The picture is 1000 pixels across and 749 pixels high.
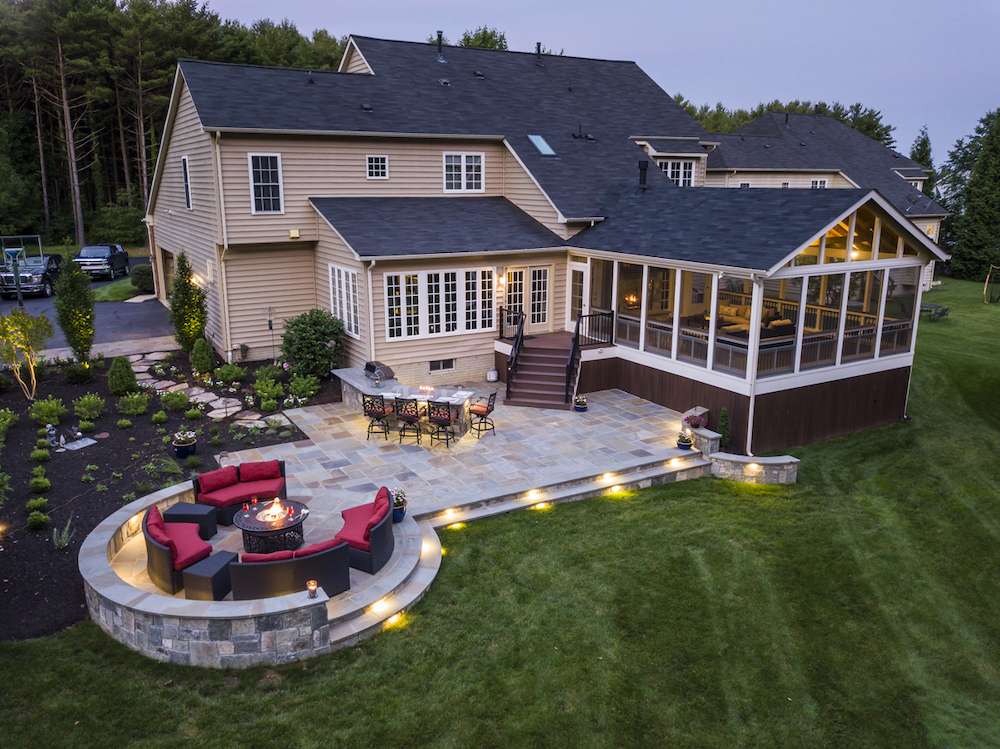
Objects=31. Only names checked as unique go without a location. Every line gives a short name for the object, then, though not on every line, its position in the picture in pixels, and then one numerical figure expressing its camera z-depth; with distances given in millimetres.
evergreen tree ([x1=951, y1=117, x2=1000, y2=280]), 39062
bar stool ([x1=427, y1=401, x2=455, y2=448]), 13711
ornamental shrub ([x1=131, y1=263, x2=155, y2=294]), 29312
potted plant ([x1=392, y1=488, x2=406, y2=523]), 10461
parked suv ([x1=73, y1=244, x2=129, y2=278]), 32219
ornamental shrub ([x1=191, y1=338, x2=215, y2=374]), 17516
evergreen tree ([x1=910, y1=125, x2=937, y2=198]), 51781
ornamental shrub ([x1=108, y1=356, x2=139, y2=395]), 16000
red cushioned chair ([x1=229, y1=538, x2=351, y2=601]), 8188
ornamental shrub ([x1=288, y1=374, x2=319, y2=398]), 16422
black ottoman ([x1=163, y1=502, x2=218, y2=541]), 9742
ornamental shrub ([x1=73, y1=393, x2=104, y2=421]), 14461
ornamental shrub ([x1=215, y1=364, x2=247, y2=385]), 17266
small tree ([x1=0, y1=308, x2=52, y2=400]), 15195
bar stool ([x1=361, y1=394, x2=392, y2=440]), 14127
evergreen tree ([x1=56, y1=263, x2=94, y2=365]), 16812
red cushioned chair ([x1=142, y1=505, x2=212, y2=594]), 8453
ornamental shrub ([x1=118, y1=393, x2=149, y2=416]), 15023
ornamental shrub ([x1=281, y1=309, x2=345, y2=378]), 17172
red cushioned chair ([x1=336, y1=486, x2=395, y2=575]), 9094
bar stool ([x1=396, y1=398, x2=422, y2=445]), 13930
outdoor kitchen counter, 14305
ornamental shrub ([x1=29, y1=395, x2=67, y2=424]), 14266
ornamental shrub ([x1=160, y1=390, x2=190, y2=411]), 15477
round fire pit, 8963
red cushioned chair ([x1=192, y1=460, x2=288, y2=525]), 10352
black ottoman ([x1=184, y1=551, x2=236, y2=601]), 8297
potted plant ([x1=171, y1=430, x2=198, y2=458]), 12984
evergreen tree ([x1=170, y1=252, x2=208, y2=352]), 18516
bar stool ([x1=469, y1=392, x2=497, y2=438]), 14162
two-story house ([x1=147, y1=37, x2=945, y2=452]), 14547
